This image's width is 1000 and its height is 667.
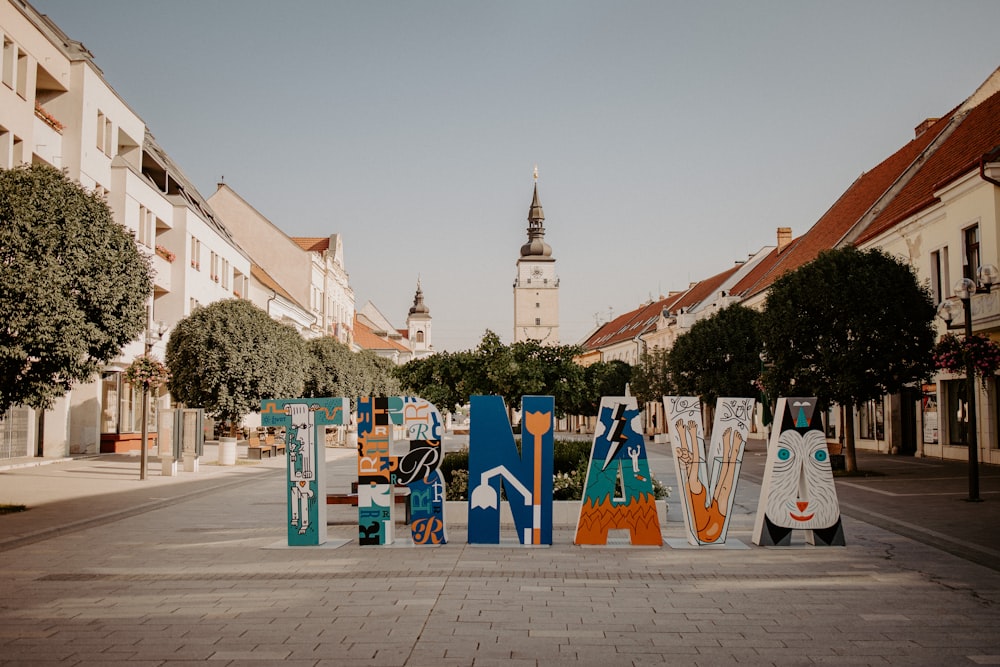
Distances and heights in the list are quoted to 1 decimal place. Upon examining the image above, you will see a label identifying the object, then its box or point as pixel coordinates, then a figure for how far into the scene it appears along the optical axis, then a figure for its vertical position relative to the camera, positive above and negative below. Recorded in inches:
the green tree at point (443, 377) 750.5 +14.1
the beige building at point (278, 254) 2551.7 +421.8
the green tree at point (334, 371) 1811.0 +45.4
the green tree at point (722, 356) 1642.5 +76.2
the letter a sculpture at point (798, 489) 463.5 -50.3
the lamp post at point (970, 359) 649.6 +30.7
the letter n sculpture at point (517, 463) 465.1 -37.6
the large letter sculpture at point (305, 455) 466.0 -34.2
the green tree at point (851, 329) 903.1 +71.9
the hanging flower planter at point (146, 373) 943.7 +19.3
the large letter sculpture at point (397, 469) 460.8 -41.1
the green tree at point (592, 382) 766.9 +10.9
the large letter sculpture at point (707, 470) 464.4 -40.4
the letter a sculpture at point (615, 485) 464.1 -48.8
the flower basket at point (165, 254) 1439.5 +232.2
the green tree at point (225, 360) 1181.7 +42.8
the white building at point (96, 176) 1000.2 +307.1
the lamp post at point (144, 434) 896.3 -45.7
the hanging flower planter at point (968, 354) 677.9 +33.9
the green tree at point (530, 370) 727.7 +19.9
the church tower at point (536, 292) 4665.4 +553.7
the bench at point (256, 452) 1359.5 -95.8
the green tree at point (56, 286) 592.1 +75.3
